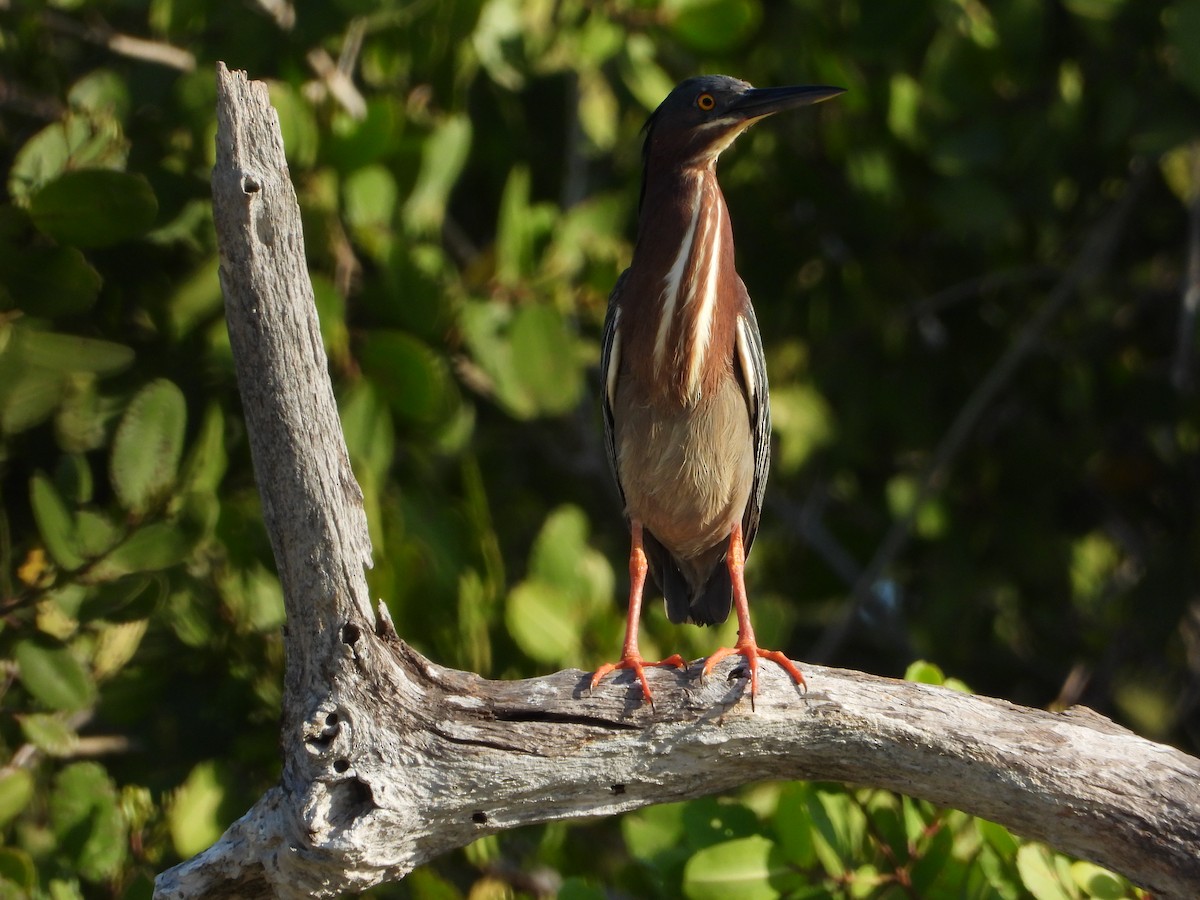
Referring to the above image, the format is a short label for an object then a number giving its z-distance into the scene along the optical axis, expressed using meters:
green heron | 8.02
